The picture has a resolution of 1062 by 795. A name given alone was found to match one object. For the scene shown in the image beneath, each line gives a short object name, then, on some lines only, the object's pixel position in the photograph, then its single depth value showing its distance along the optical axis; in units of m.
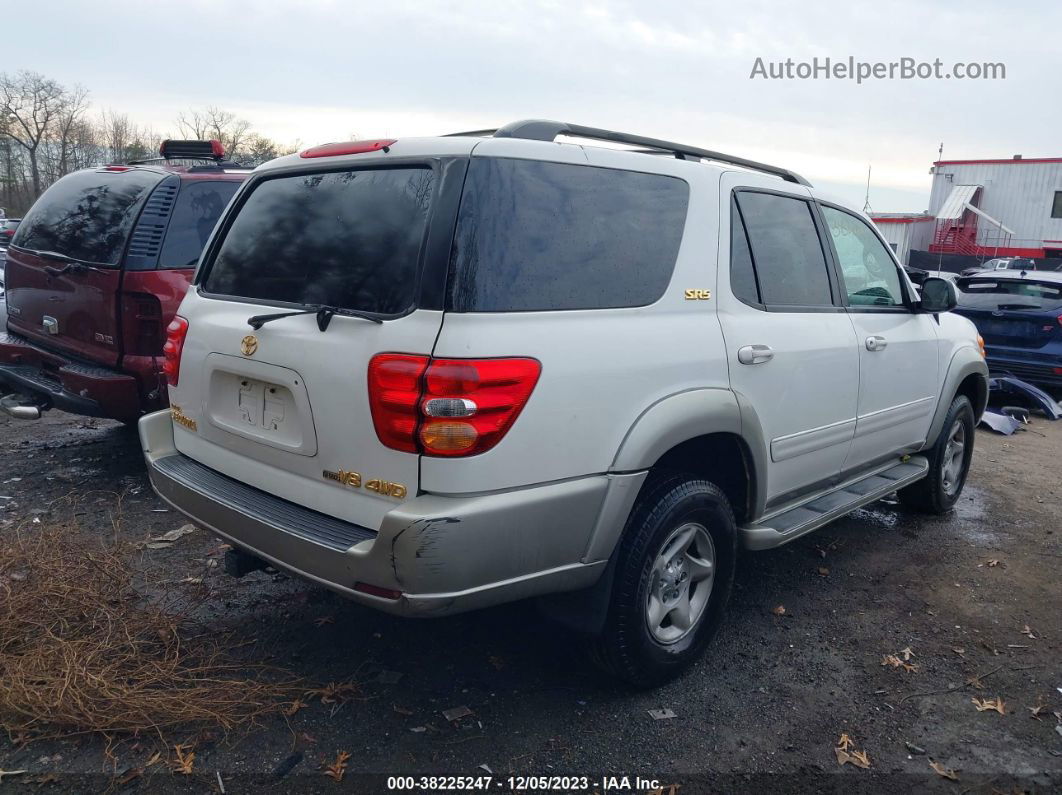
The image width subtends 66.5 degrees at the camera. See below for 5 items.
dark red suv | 4.75
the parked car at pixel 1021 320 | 8.87
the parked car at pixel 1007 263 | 23.50
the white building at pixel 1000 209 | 35.00
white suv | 2.38
